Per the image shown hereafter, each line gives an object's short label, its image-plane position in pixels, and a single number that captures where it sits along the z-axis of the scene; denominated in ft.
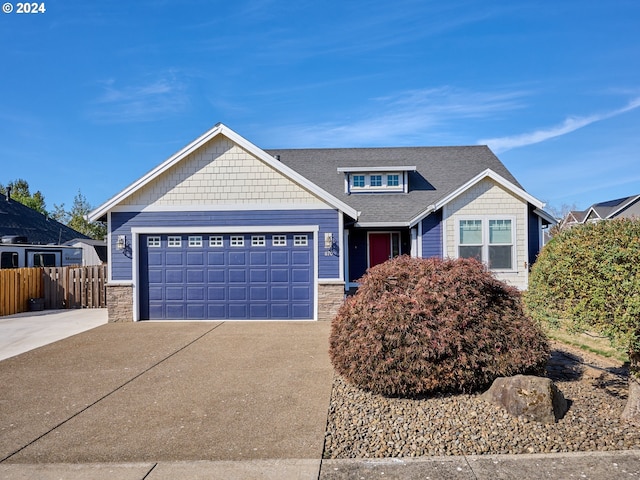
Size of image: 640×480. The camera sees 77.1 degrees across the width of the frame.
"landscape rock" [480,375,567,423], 13.87
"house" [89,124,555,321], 36.76
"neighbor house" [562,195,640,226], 92.22
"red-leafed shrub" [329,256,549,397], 16.01
